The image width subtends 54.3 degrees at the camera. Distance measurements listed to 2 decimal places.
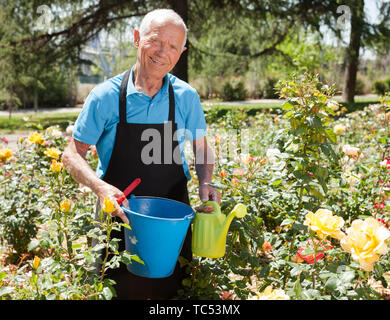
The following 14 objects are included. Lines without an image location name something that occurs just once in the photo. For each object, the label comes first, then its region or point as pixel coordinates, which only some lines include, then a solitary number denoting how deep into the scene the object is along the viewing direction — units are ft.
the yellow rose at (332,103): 4.47
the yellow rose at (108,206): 3.38
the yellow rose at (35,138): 7.82
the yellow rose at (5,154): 7.54
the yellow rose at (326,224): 3.47
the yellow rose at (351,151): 7.71
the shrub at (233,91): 61.82
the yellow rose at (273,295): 3.24
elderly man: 4.51
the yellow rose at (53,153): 6.53
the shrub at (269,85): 61.71
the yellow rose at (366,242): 3.12
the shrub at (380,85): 75.62
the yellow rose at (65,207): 4.78
